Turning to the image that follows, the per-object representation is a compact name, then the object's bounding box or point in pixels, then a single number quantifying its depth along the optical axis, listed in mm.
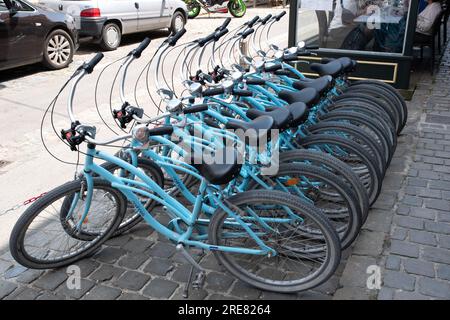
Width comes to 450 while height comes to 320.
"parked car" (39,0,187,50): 9984
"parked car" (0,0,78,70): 7546
